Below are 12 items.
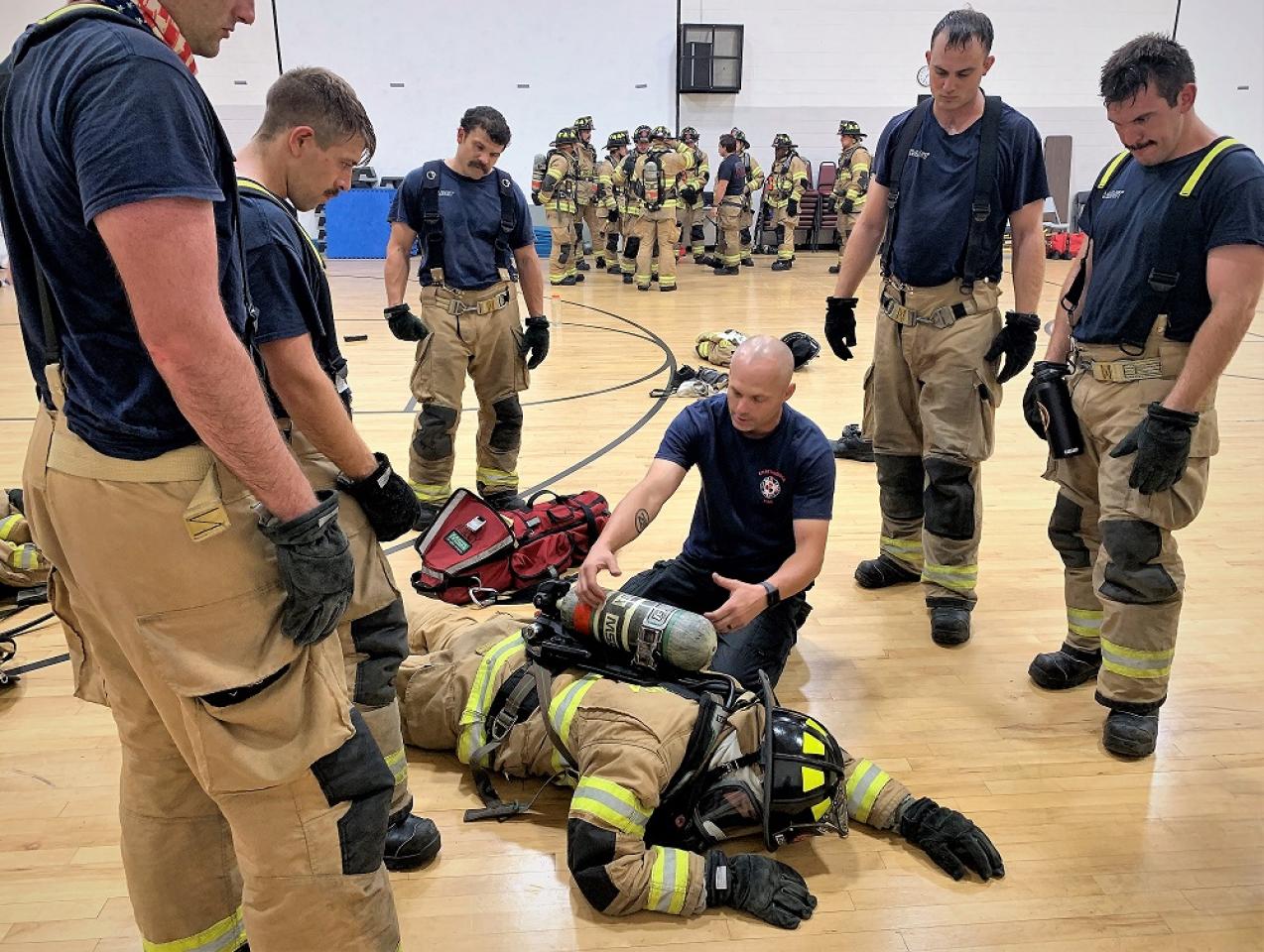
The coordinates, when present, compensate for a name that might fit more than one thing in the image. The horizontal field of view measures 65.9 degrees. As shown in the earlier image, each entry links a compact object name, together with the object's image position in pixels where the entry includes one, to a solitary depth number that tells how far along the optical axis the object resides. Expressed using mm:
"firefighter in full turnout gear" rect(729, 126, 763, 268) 15414
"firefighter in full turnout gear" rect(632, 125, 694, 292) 12539
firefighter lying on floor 2514
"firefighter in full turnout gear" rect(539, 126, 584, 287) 13359
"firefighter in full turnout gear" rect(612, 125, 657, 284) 13125
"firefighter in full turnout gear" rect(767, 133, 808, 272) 15773
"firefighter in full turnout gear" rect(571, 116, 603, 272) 14383
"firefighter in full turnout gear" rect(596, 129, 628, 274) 14695
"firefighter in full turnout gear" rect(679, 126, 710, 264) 14166
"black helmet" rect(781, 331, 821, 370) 5217
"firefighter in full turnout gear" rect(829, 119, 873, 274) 14914
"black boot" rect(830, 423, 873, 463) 6172
